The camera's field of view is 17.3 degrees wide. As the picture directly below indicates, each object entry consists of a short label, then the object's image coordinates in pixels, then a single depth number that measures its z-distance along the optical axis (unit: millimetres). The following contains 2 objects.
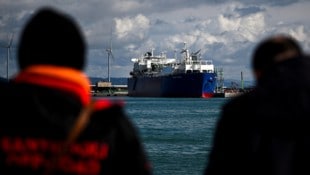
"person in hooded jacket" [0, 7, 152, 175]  3727
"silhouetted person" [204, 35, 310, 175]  4334
